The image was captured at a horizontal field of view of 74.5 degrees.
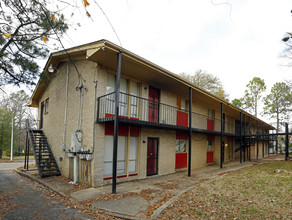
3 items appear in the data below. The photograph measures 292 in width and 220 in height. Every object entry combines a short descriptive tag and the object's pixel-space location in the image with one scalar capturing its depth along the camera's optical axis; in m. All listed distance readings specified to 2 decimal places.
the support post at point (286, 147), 18.01
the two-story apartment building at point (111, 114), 8.52
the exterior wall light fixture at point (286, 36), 7.20
